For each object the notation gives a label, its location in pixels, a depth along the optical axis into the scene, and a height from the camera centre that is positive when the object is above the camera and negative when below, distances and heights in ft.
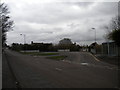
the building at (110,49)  71.67 -3.03
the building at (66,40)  266.05 +16.41
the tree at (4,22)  53.10 +15.31
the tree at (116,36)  63.35 +6.39
